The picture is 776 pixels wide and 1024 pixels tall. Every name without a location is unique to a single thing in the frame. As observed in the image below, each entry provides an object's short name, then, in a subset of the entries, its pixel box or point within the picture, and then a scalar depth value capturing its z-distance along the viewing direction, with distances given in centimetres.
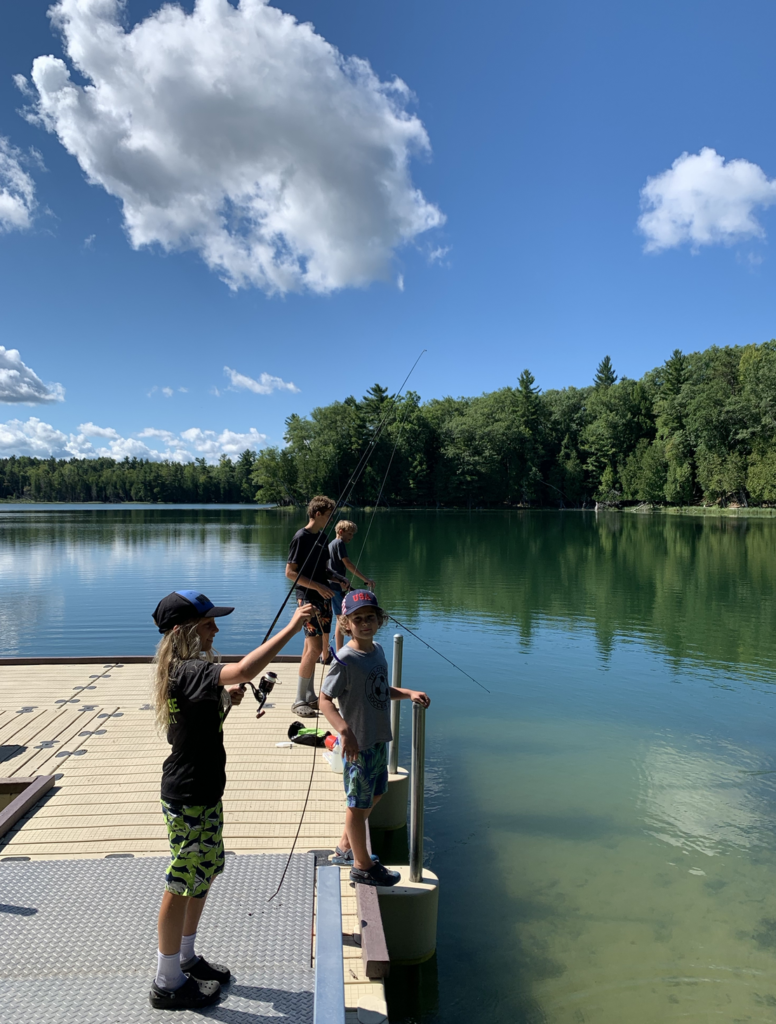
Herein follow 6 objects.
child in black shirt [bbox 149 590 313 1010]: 228
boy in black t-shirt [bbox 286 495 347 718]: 530
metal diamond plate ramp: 226
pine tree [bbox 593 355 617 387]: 9244
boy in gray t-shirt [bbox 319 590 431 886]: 319
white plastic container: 473
